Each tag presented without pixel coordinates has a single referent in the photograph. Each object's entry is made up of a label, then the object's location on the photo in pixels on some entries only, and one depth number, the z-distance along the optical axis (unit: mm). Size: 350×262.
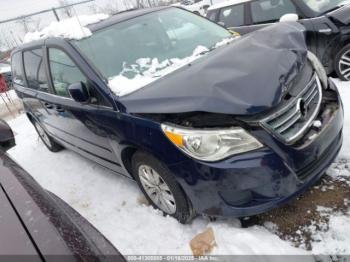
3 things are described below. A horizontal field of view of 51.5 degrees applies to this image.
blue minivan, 2445
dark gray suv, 5105
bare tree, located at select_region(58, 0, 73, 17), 16917
